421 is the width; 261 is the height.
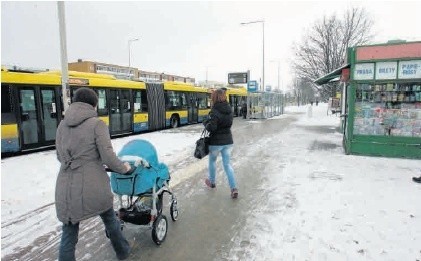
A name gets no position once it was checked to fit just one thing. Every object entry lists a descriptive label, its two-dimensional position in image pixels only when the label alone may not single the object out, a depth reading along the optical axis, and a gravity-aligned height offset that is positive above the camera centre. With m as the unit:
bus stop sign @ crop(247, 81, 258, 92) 27.53 +1.00
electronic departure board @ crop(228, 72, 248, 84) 29.92 +1.91
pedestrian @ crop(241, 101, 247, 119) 28.67 -1.08
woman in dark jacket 5.50 -0.52
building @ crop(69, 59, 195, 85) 36.84 +4.02
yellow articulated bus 9.96 -0.20
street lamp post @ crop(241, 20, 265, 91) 29.86 +4.62
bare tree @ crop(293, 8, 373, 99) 33.03 +5.91
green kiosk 8.80 -0.12
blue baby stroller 3.76 -1.02
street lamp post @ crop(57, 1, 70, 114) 9.40 +1.44
